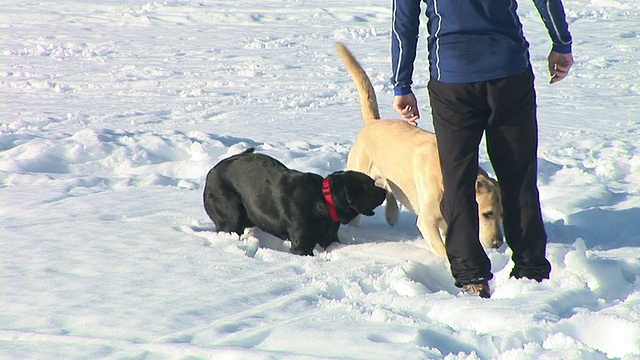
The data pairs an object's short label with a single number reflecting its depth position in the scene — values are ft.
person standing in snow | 20.54
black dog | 29.55
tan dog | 26.50
